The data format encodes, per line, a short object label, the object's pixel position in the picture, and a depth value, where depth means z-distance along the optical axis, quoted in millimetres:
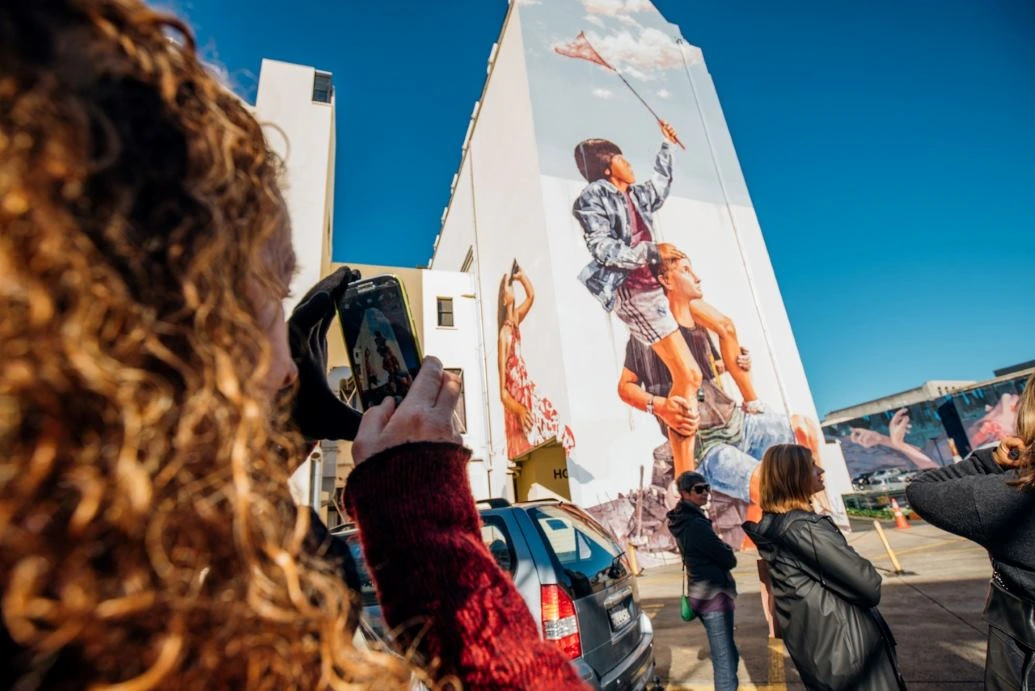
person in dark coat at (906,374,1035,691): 2031
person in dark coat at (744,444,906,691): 2299
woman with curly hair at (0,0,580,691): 400
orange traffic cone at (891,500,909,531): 13750
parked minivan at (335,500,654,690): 2947
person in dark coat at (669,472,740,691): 3623
